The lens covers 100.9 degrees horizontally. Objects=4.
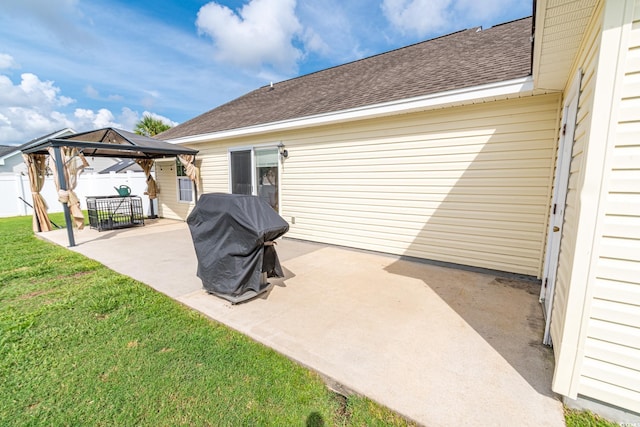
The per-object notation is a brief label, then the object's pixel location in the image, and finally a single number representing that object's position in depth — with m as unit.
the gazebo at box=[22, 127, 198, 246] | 5.82
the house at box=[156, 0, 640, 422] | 1.53
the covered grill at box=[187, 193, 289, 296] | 3.00
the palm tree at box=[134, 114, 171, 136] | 17.84
